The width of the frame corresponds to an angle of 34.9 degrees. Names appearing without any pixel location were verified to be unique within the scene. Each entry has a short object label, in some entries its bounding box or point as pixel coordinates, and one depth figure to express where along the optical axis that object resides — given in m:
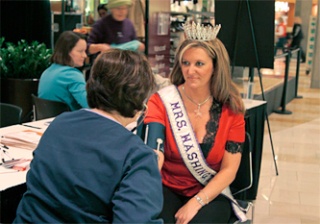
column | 10.11
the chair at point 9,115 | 3.23
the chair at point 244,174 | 2.93
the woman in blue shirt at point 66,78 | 3.91
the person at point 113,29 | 5.38
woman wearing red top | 2.52
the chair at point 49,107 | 3.60
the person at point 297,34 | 11.81
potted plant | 5.23
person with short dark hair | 1.43
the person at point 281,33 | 14.07
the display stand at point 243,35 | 4.46
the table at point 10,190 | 1.97
